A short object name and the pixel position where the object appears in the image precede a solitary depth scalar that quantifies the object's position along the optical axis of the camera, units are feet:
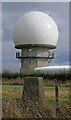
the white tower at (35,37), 129.39
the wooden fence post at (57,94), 23.15
